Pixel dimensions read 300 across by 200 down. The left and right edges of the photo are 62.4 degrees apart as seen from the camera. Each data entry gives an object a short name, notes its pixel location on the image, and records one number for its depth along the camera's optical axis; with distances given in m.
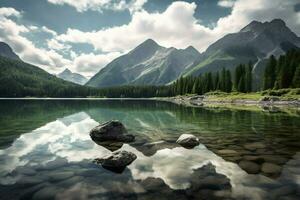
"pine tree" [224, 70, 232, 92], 137.75
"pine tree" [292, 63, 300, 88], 92.81
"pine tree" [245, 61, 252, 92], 127.24
